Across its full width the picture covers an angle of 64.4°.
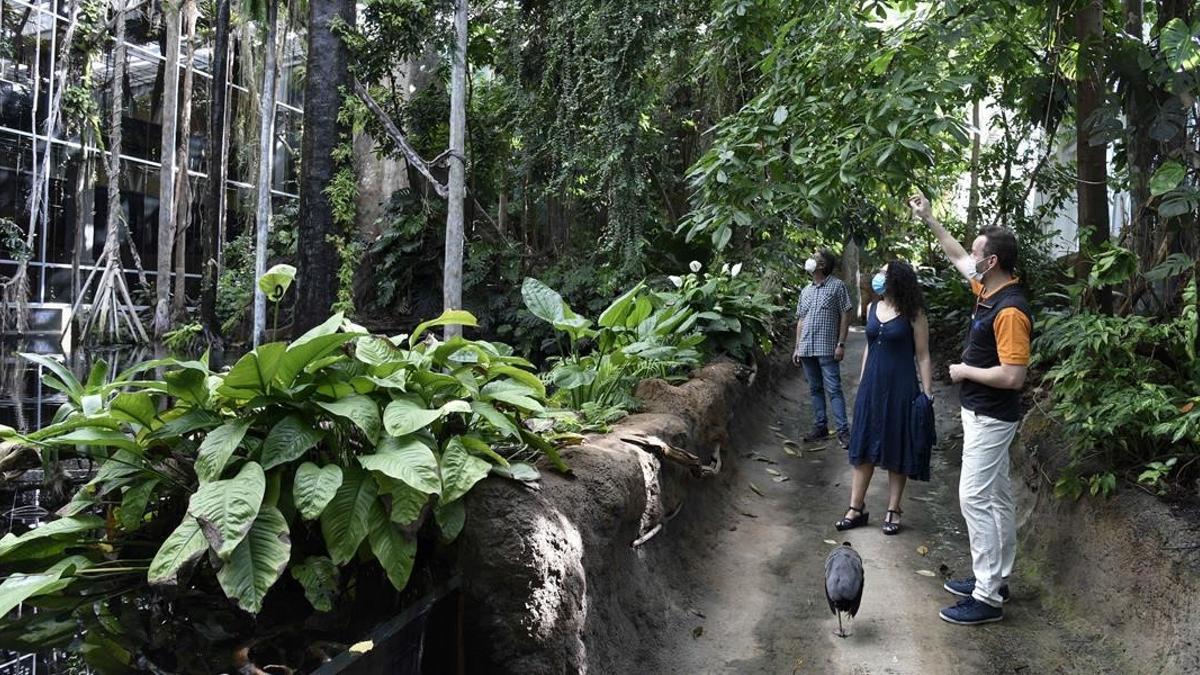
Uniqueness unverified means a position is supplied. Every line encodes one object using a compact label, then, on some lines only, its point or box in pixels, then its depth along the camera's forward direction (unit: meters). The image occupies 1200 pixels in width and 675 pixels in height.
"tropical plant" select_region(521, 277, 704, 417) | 5.78
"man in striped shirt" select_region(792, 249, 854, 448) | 8.11
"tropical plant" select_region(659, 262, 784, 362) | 8.86
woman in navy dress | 5.82
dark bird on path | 4.44
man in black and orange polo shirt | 4.45
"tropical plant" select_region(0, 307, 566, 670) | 3.06
